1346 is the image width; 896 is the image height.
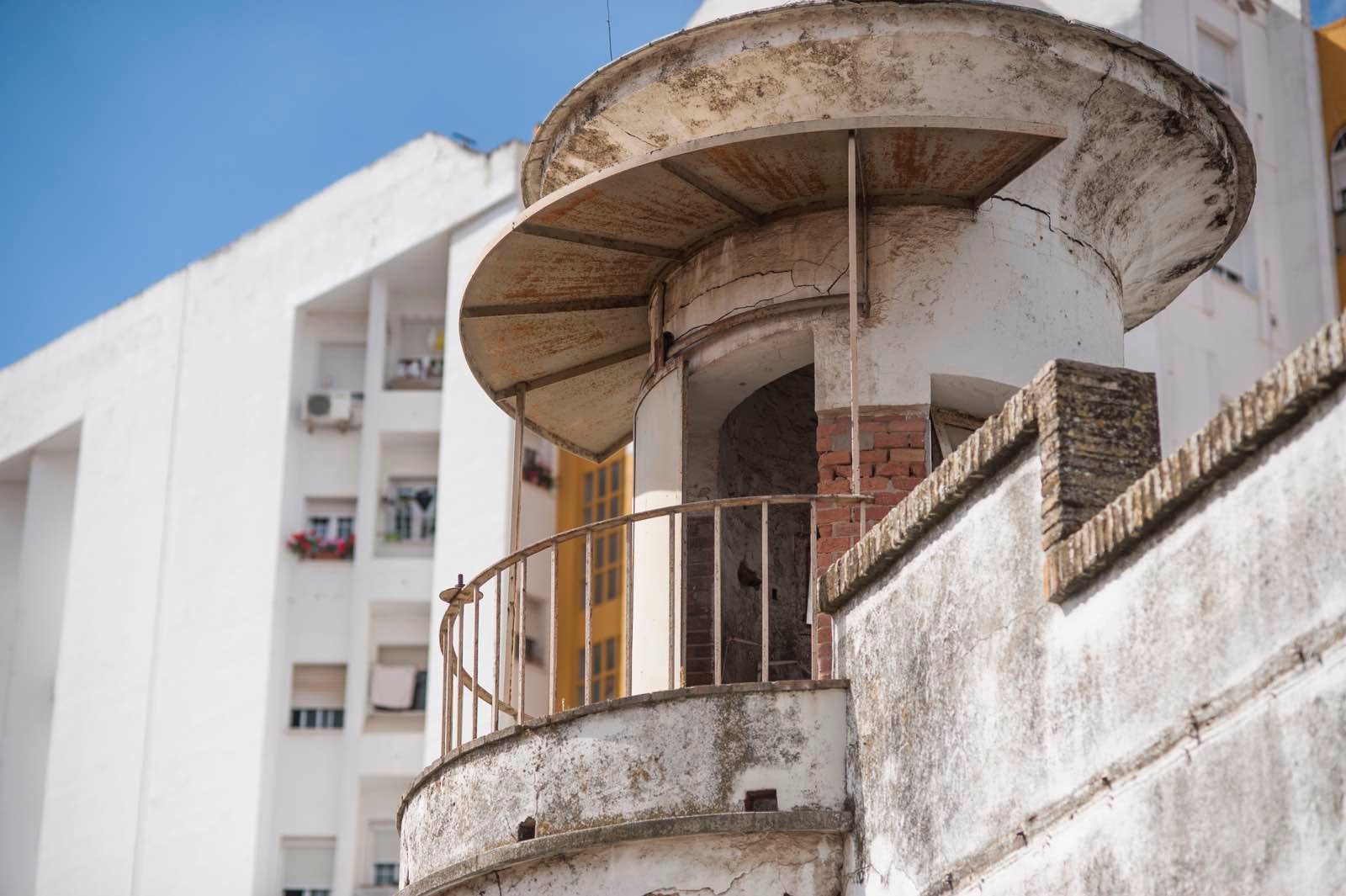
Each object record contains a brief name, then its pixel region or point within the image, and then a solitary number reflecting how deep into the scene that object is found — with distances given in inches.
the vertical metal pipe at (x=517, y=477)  513.9
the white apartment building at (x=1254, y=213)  1465.3
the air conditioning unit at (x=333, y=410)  1745.8
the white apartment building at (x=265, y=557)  1654.8
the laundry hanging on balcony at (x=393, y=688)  1652.3
